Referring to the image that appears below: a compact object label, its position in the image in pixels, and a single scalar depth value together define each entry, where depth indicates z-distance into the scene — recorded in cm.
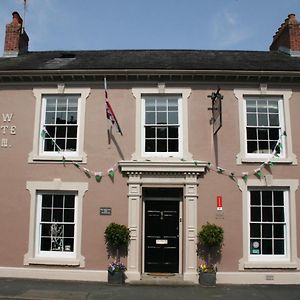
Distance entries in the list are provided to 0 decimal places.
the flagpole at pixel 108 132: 1219
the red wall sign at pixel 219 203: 1180
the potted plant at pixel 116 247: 1119
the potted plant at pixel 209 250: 1114
